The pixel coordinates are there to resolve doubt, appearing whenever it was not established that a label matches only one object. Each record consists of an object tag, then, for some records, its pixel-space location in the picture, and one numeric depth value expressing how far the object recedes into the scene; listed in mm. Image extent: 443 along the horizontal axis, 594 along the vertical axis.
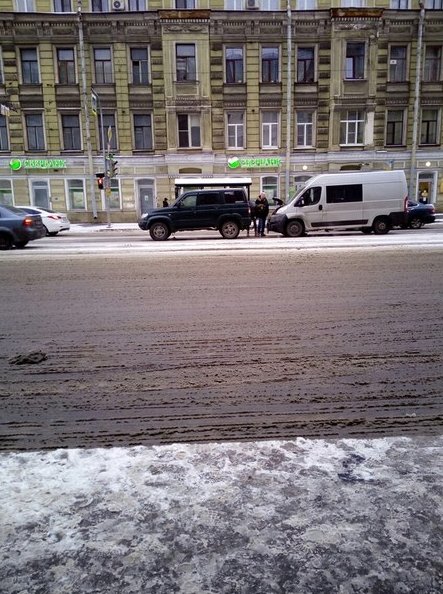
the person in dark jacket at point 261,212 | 17969
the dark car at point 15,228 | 14508
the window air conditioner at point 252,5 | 29531
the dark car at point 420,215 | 21141
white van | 17484
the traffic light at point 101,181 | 28141
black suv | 17344
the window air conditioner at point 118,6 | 29578
